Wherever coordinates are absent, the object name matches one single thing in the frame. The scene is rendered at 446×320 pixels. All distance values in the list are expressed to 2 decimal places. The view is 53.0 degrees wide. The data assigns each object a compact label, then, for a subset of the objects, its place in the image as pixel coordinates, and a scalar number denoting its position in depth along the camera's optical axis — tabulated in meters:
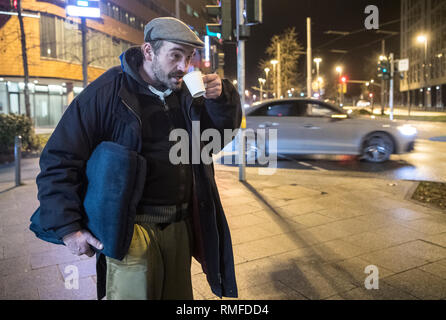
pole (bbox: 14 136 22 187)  8.45
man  2.01
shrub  12.74
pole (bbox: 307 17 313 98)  25.77
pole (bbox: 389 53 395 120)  26.84
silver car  11.30
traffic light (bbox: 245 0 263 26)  7.58
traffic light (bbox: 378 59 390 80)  26.06
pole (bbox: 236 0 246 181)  8.02
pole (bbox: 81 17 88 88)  15.96
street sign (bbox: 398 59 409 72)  27.06
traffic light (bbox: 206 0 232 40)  7.88
